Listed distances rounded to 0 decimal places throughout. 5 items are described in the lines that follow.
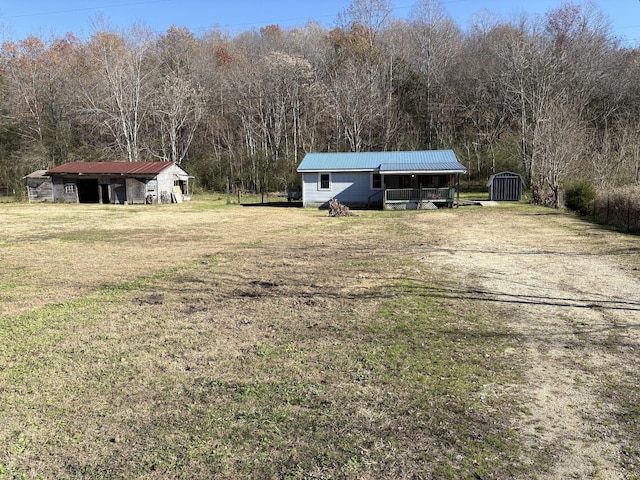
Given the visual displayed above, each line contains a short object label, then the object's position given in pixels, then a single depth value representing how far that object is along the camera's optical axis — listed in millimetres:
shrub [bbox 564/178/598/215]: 19547
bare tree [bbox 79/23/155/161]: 38219
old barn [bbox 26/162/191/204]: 30578
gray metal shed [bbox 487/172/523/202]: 28422
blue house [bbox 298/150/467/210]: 26078
